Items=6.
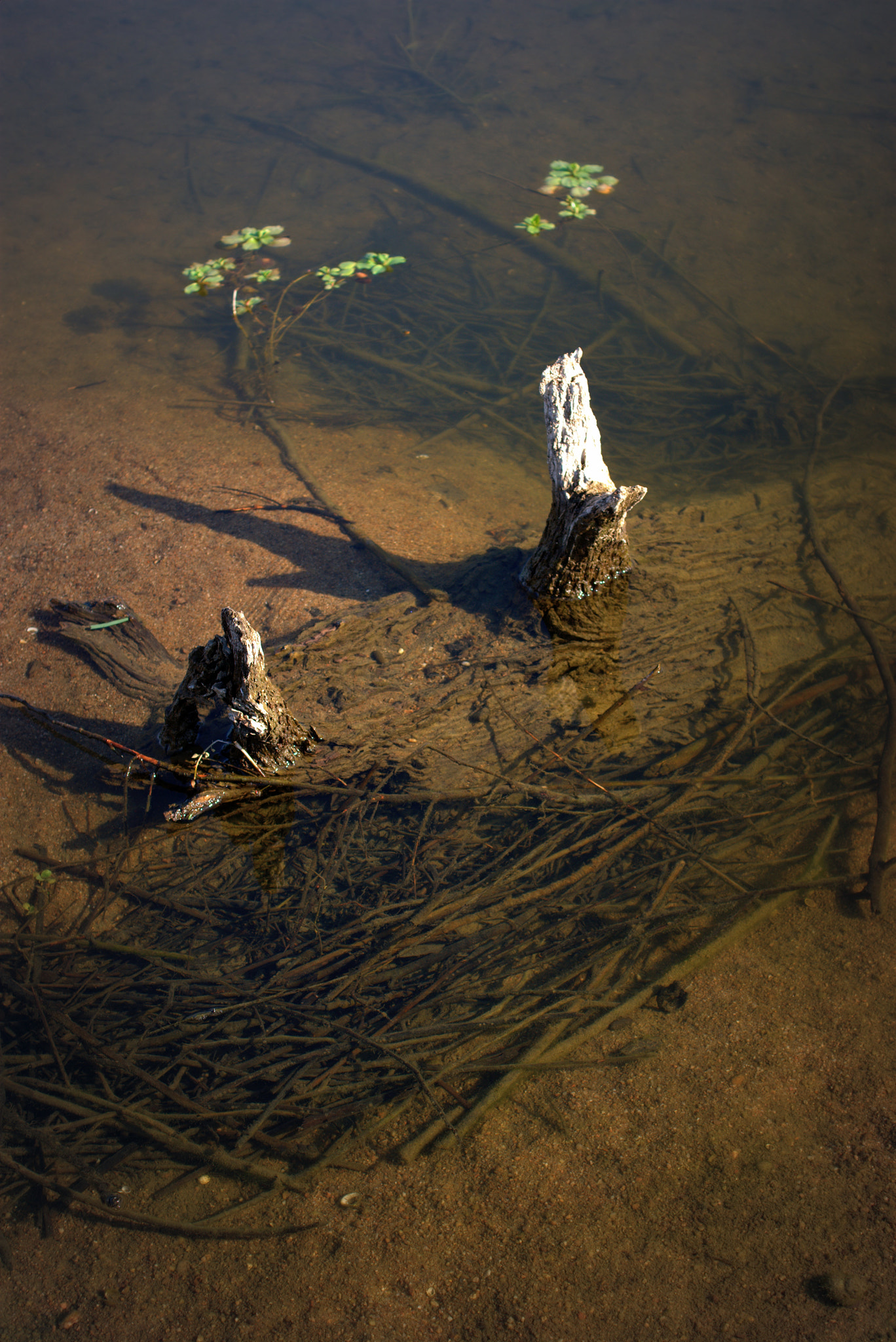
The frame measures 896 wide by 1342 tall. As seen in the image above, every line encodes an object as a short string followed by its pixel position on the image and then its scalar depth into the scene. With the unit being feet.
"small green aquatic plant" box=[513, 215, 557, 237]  23.63
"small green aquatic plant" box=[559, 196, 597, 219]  24.35
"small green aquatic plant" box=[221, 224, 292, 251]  23.93
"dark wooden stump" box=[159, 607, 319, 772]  9.34
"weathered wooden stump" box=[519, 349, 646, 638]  11.52
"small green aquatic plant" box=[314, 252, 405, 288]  22.59
